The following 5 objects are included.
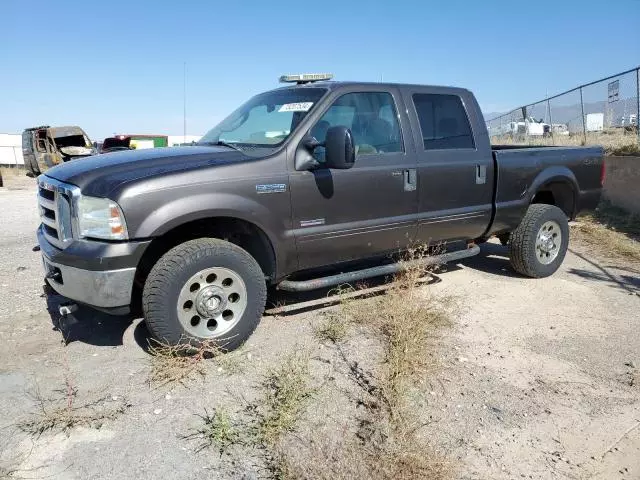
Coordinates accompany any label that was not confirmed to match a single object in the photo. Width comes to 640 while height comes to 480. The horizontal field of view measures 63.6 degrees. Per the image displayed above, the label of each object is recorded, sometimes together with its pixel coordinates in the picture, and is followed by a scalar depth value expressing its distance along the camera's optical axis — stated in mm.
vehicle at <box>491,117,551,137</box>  16350
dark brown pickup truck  3289
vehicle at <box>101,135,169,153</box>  18202
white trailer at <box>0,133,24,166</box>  31828
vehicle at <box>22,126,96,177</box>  16859
